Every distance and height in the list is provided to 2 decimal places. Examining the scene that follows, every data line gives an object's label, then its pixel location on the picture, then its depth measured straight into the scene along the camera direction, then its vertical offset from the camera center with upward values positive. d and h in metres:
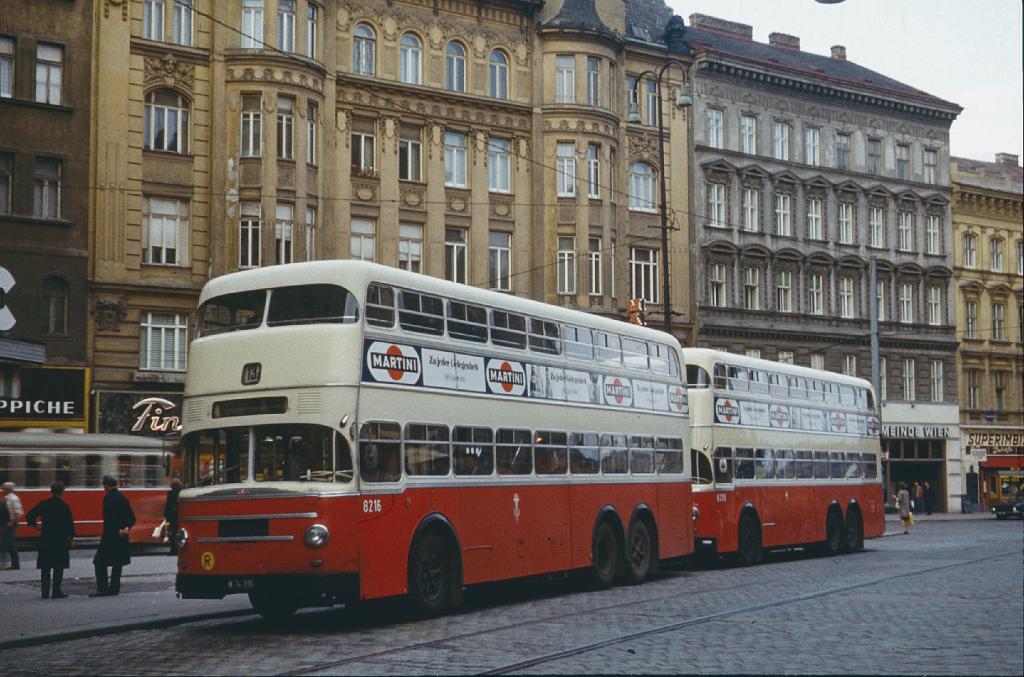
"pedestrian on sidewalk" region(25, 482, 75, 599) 19.88 -1.06
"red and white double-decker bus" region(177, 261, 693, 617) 15.57 +0.19
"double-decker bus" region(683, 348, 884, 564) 26.44 -0.04
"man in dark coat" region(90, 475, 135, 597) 20.42 -1.17
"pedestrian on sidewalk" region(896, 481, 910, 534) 43.97 -1.60
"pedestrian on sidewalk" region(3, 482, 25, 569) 26.02 -1.24
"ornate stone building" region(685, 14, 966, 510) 54.00 +9.31
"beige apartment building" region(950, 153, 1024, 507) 64.69 +6.15
